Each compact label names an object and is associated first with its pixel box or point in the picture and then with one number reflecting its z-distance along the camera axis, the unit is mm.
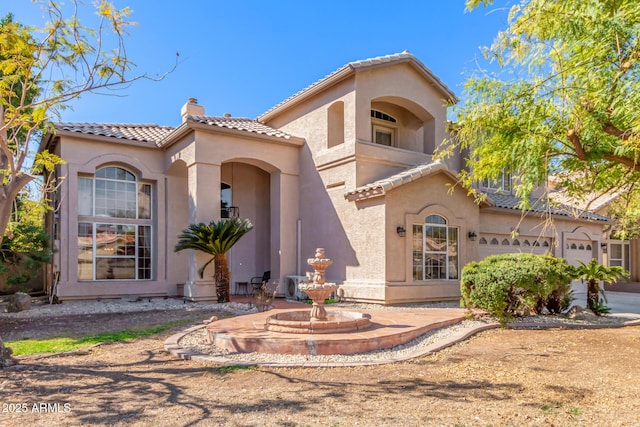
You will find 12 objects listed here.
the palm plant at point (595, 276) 11031
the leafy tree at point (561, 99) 6168
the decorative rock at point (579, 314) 10867
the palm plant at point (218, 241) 13133
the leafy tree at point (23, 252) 13180
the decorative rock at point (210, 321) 9648
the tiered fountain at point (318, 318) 7629
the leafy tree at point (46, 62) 6695
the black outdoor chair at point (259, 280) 16406
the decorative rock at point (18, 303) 12227
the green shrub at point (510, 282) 9266
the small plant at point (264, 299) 11906
